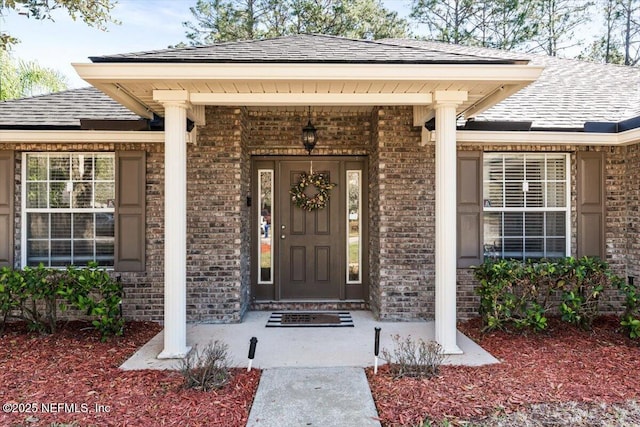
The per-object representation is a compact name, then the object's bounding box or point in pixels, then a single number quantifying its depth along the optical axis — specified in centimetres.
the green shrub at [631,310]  451
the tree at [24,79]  1277
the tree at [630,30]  1606
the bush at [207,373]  340
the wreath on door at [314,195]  617
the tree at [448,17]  1608
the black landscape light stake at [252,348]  369
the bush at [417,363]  365
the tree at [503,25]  1595
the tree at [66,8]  679
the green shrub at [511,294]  470
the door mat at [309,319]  529
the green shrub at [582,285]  473
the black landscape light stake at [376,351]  371
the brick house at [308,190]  541
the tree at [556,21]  1603
